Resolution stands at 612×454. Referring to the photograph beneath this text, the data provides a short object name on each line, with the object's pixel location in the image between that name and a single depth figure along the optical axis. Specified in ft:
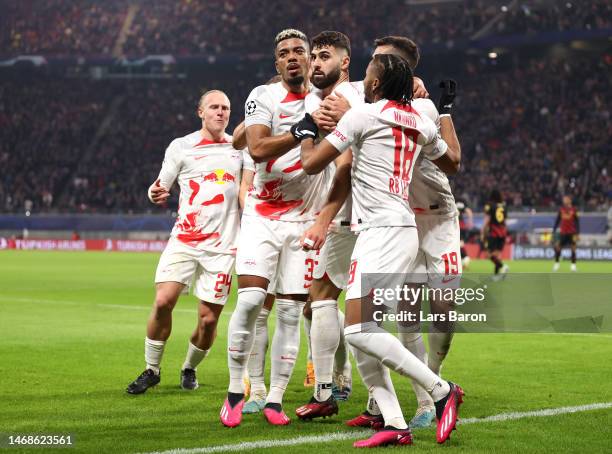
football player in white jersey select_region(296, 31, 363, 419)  41.63
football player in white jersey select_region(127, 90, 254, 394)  50.90
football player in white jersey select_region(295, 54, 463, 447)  35.50
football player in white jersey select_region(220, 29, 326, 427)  41.70
